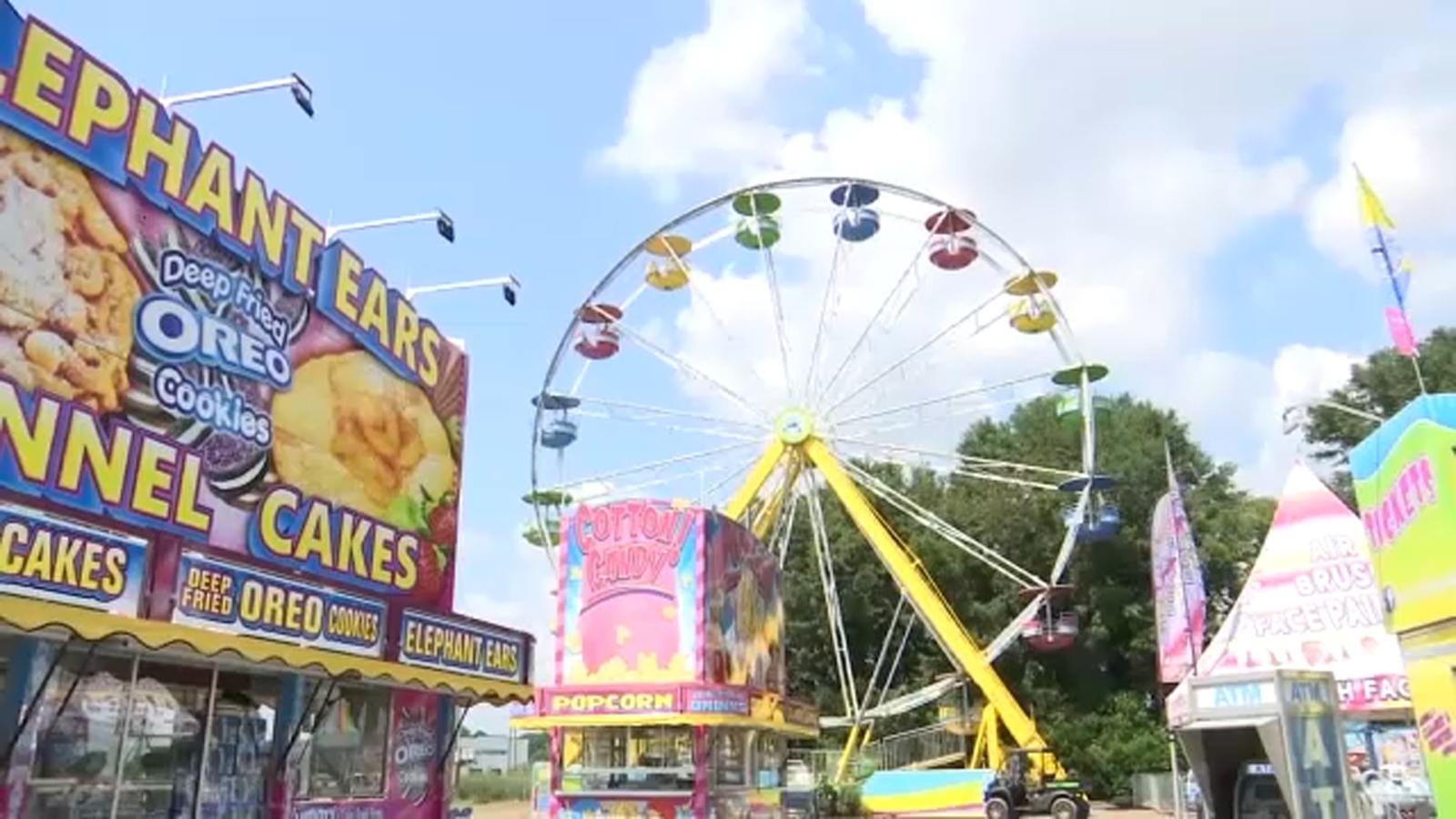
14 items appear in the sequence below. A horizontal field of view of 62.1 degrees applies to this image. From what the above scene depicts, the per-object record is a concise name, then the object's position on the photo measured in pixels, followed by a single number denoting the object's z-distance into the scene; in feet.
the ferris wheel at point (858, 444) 92.84
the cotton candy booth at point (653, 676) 56.75
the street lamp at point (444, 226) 46.55
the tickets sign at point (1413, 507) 29.89
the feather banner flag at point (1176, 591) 65.16
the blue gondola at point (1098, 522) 99.30
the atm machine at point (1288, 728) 28.60
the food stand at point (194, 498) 27.78
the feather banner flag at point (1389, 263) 43.68
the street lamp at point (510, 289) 51.62
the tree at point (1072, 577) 139.64
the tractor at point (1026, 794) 87.25
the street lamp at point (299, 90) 39.42
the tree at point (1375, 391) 142.72
